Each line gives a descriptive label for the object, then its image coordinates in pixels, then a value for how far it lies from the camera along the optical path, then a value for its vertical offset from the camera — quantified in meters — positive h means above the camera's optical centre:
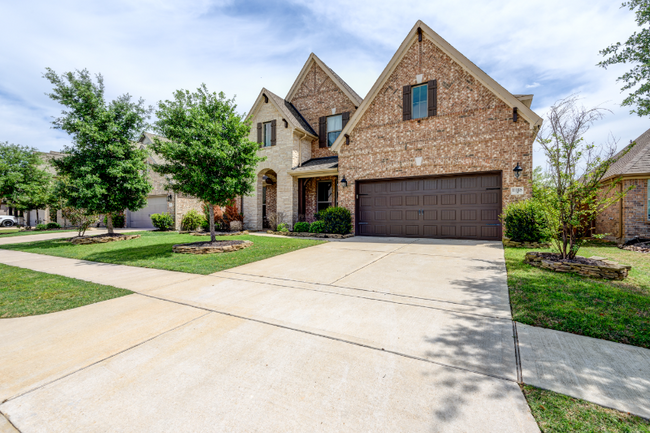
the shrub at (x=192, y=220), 16.25 -0.46
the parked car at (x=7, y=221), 27.78 -0.76
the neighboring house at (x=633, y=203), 10.13 +0.25
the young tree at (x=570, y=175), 5.79 +0.76
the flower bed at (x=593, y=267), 5.11 -1.15
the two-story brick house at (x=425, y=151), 10.15 +2.55
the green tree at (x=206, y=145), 8.63 +2.21
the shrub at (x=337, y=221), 12.30 -0.43
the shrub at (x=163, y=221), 17.81 -0.55
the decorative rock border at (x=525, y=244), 8.68 -1.11
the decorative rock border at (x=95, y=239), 12.03 -1.20
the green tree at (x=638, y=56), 8.77 +5.18
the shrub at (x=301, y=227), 13.21 -0.75
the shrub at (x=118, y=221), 21.71 -0.65
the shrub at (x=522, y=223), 8.73 -0.41
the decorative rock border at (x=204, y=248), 8.59 -1.16
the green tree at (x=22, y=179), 18.91 +2.49
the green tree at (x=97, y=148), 11.16 +2.76
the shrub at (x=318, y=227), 12.69 -0.72
